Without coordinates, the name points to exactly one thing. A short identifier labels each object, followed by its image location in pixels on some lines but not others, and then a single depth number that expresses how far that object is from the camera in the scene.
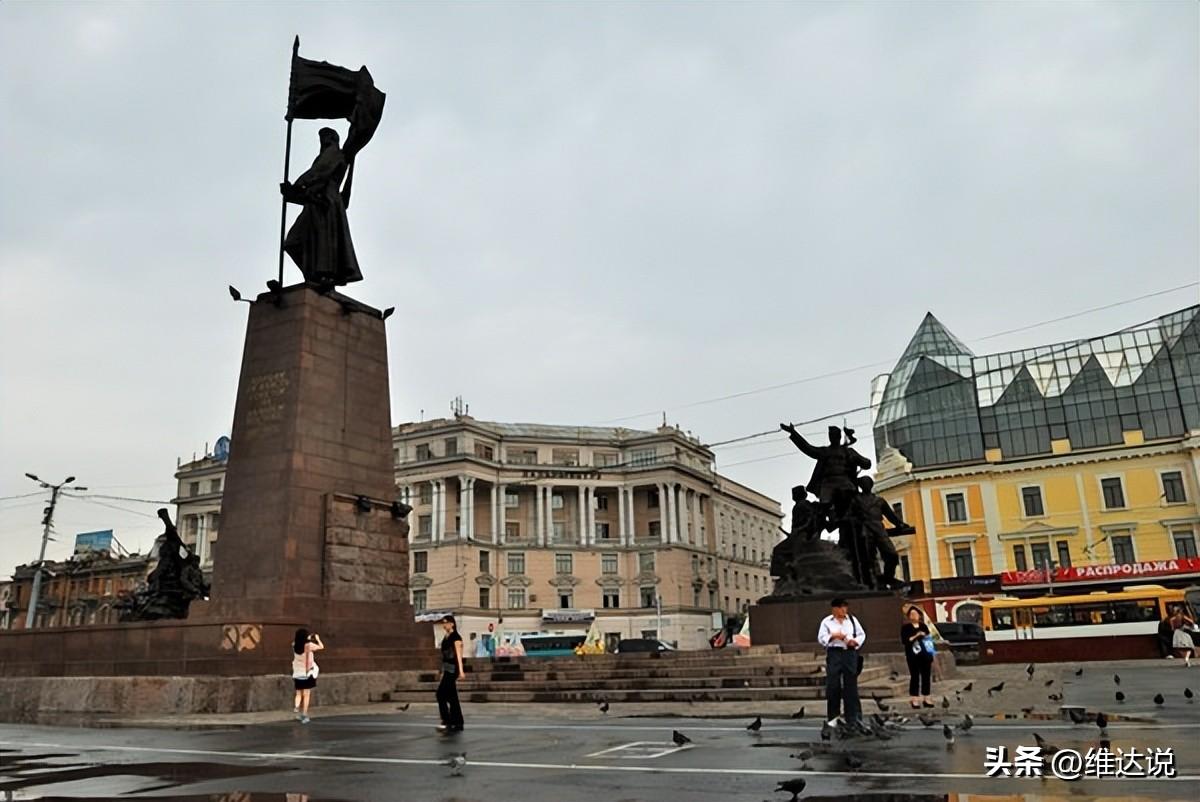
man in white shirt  9.78
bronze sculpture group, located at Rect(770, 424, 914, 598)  20.89
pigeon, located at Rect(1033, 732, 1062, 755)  7.52
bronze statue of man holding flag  21.14
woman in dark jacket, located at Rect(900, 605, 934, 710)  13.16
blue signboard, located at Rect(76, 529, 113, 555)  93.94
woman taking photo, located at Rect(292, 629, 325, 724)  13.85
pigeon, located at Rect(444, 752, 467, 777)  8.06
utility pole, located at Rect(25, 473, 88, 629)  45.12
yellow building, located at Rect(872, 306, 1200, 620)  55.19
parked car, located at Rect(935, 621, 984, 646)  42.00
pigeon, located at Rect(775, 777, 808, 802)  6.04
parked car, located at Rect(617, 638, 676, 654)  53.28
